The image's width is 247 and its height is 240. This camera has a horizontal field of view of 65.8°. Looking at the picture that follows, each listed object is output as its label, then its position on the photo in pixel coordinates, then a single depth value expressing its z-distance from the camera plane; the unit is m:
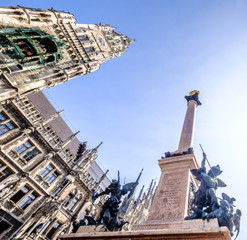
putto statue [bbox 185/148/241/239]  4.62
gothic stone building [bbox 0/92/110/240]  18.39
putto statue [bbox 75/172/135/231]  6.33
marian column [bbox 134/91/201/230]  6.01
